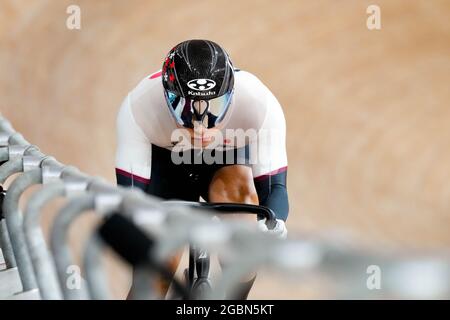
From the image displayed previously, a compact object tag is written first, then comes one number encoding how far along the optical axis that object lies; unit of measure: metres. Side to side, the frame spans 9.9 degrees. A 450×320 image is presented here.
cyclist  7.56
